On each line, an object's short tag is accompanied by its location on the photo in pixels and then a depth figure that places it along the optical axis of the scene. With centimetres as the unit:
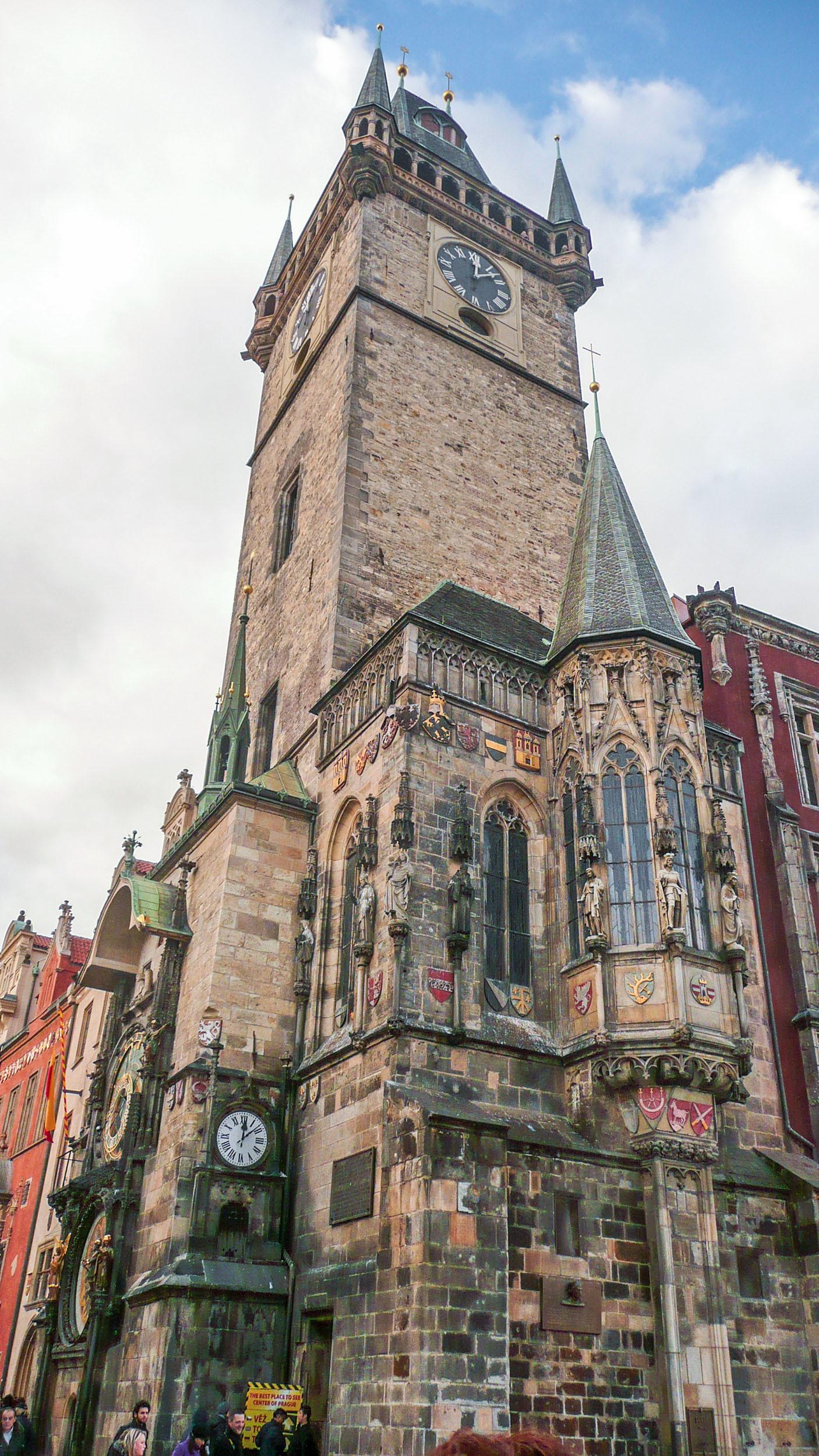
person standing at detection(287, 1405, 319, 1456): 1193
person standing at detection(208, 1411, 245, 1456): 1202
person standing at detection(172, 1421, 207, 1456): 1167
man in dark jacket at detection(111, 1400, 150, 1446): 1014
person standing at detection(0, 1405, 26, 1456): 1179
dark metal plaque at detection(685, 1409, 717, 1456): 1239
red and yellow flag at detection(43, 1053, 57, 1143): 2366
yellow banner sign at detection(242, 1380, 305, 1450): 1298
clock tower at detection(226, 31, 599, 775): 2208
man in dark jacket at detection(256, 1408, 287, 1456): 1185
